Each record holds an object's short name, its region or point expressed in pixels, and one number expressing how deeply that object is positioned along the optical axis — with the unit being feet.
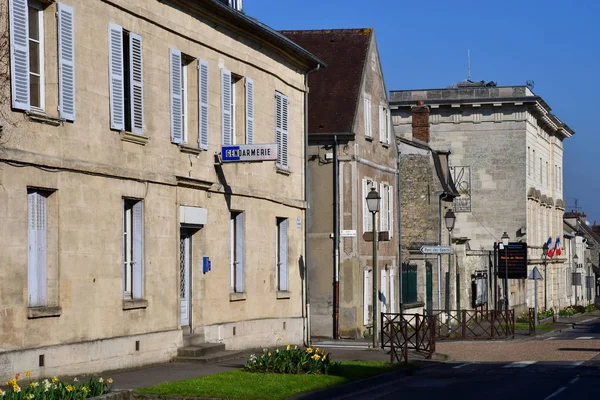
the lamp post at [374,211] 89.20
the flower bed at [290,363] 63.10
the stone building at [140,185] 55.67
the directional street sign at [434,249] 110.32
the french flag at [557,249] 222.89
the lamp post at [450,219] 126.82
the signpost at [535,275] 147.23
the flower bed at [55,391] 40.36
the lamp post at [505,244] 156.29
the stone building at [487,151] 195.31
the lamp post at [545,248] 174.46
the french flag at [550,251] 214.73
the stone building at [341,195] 112.27
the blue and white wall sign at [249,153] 75.46
